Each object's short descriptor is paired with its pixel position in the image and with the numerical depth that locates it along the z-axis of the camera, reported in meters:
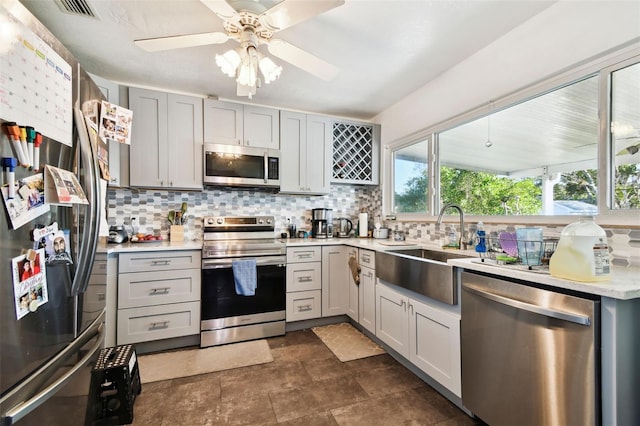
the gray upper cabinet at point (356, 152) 3.38
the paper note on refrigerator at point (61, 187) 0.95
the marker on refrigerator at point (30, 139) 0.85
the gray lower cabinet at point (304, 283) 2.73
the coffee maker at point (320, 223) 3.29
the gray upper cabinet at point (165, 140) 2.56
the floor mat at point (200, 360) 2.02
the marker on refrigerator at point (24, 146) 0.83
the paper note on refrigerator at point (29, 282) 0.82
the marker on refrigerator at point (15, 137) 0.80
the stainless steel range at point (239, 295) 2.41
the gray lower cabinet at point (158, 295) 2.23
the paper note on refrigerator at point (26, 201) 0.80
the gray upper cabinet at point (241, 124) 2.79
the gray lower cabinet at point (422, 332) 1.60
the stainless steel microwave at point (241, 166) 2.72
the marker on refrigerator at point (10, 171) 0.78
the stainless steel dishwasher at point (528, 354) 0.98
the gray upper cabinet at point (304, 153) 3.07
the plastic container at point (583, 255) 1.03
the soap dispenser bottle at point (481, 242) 1.80
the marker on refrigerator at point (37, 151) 0.88
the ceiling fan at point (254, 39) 1.31
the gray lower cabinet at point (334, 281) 2.85
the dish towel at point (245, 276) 2.43
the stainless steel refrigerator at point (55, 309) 0.79
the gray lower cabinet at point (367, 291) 2.43
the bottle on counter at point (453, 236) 2.30
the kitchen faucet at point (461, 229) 2.07
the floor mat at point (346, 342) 2.29
